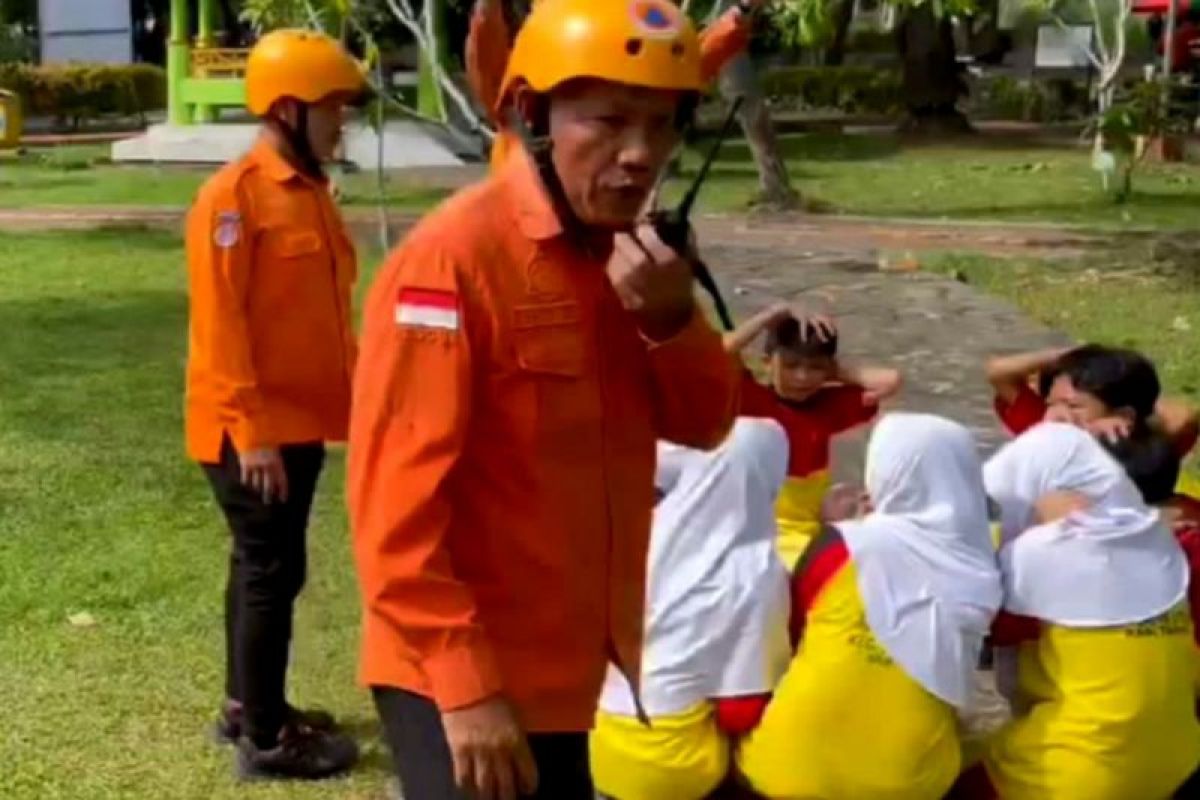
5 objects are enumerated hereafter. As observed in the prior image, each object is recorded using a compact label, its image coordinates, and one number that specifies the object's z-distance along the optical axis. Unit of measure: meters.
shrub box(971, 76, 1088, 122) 30.34
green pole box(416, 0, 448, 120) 21.89
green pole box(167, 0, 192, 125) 23.34
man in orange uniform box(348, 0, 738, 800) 2.60
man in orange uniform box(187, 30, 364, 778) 4.57
